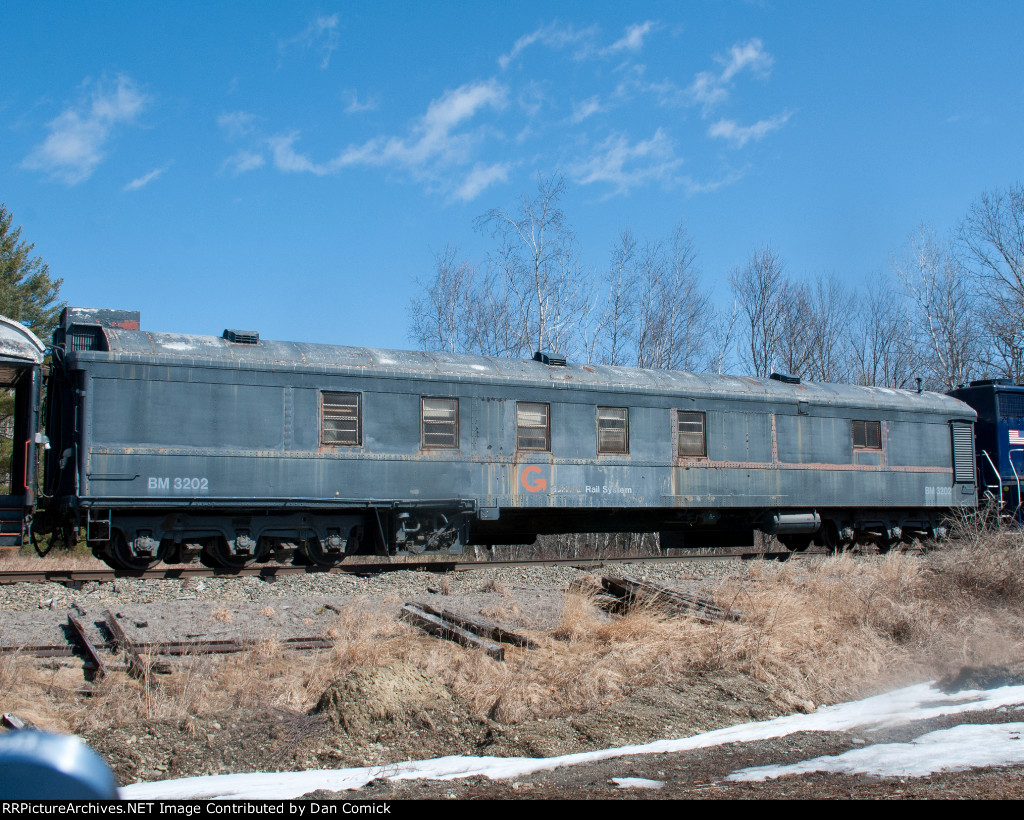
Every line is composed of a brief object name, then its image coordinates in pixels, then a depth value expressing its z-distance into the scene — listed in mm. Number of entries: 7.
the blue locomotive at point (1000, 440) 17109
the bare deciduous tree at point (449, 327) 27062
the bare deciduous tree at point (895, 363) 33656
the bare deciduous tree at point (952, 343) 31312
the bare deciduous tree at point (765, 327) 31281
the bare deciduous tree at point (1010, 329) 30256
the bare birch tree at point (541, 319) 24844
